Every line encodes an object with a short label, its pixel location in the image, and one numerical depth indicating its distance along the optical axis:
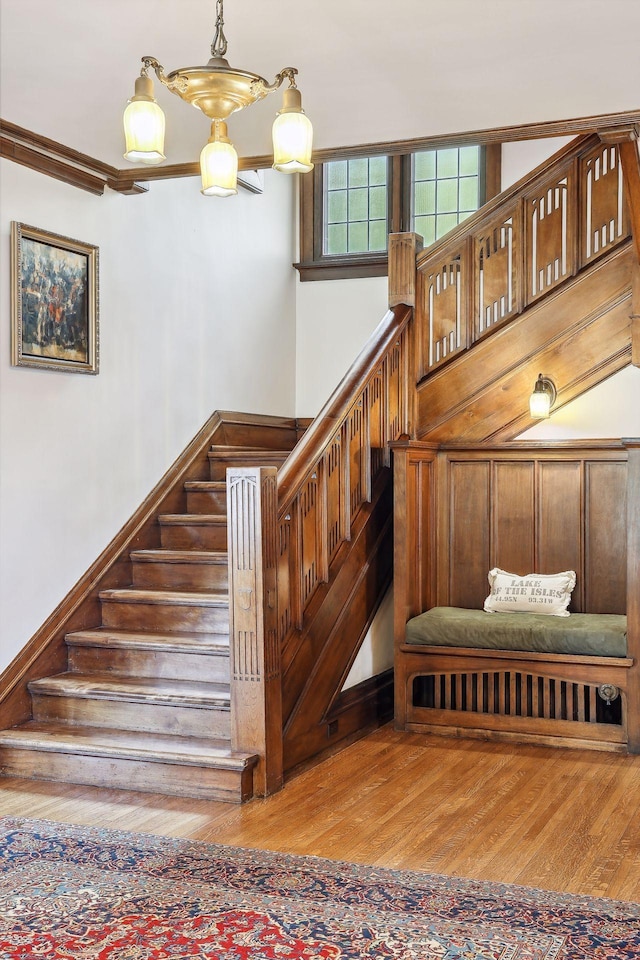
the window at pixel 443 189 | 7.66
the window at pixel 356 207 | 7.87
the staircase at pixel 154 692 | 4.50
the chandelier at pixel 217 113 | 2.79
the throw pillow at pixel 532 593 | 5.58
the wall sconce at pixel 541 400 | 5.71
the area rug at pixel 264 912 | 2.97
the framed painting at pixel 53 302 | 4.95
